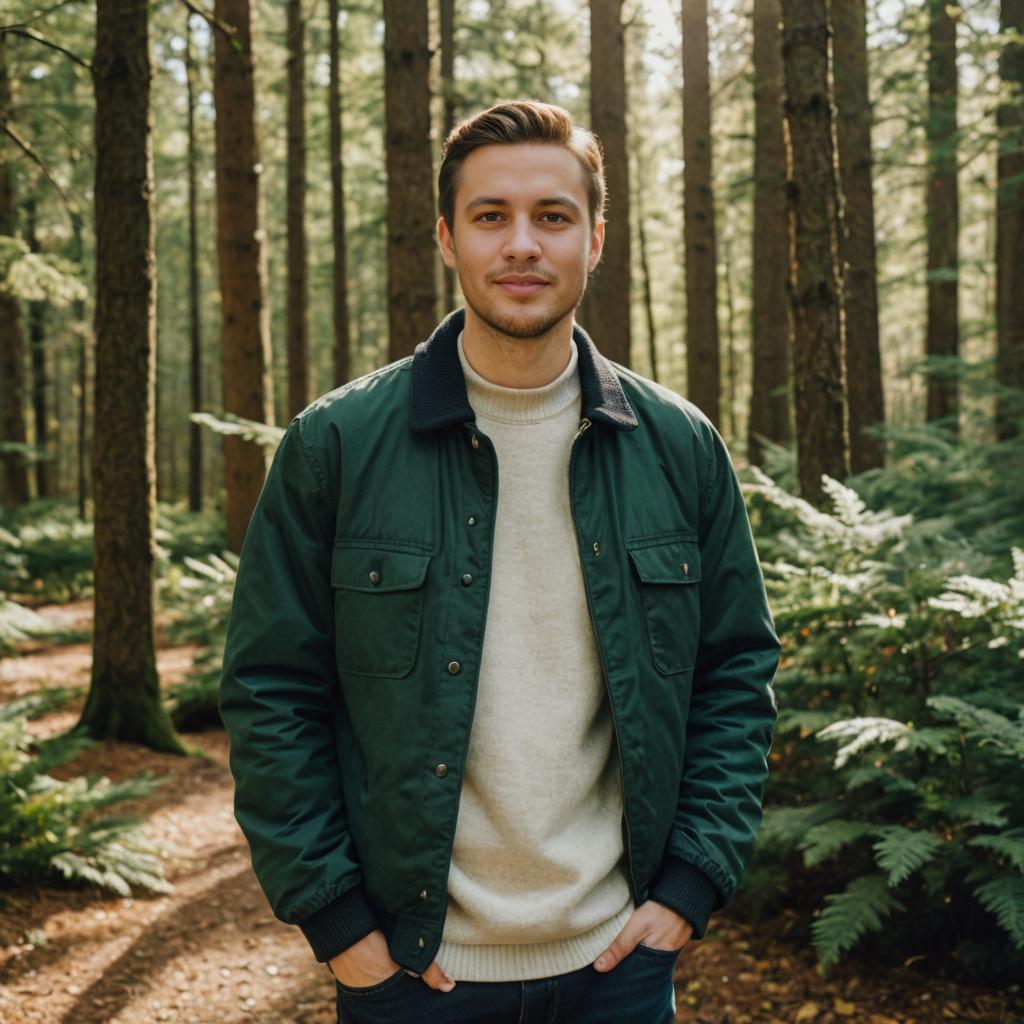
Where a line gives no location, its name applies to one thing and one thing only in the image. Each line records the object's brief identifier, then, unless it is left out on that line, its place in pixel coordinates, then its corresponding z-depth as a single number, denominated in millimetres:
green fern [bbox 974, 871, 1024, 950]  3686
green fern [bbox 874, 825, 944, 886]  3840
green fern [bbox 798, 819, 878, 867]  4258
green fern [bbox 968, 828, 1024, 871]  3729
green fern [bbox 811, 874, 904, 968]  4023
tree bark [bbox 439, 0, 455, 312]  16266
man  2148
